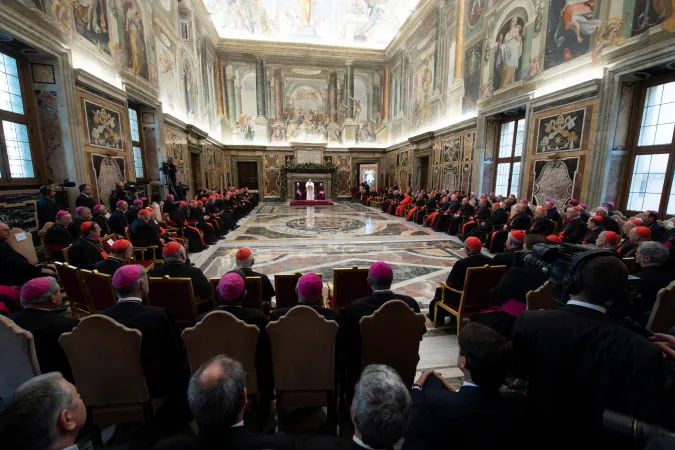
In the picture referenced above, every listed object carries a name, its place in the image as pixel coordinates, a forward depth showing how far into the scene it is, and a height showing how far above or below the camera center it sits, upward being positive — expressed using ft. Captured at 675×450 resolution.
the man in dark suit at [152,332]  6.54 -3.63
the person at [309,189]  61.47 -2.17
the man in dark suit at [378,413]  3.20 -2.67
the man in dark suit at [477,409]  3.55 -2.98
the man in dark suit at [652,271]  8.13 -2.60
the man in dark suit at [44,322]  6.08 -3.14
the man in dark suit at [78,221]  15.67 -2.44
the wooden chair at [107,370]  5.62 -3.96
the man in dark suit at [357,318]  7.16 -3.51
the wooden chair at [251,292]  9.37 -3.82
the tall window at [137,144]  30.25 +3.62
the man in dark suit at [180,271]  9.91 -3.25
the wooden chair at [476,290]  10.03 -3.93
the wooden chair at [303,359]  6.07 -3.97
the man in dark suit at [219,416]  3.33 -2.79
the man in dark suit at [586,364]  3.51 -2.41
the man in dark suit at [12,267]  10.52 -3.37
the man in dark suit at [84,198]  19.22 -1.41
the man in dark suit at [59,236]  14.05 -2.91
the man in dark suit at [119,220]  19.17 -2.87
